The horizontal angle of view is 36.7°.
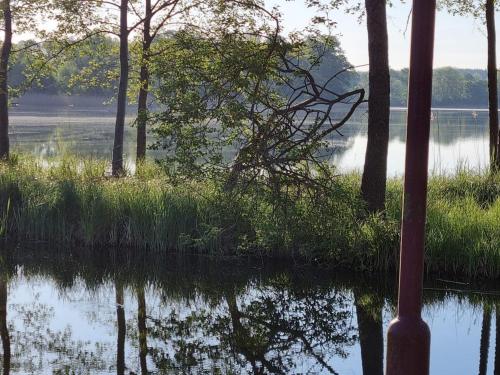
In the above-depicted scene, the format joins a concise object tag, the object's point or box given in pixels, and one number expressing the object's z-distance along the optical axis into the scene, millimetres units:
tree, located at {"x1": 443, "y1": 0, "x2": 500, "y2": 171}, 17016
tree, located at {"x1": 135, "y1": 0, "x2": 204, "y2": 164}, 17641
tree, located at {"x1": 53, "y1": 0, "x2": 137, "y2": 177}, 17359
